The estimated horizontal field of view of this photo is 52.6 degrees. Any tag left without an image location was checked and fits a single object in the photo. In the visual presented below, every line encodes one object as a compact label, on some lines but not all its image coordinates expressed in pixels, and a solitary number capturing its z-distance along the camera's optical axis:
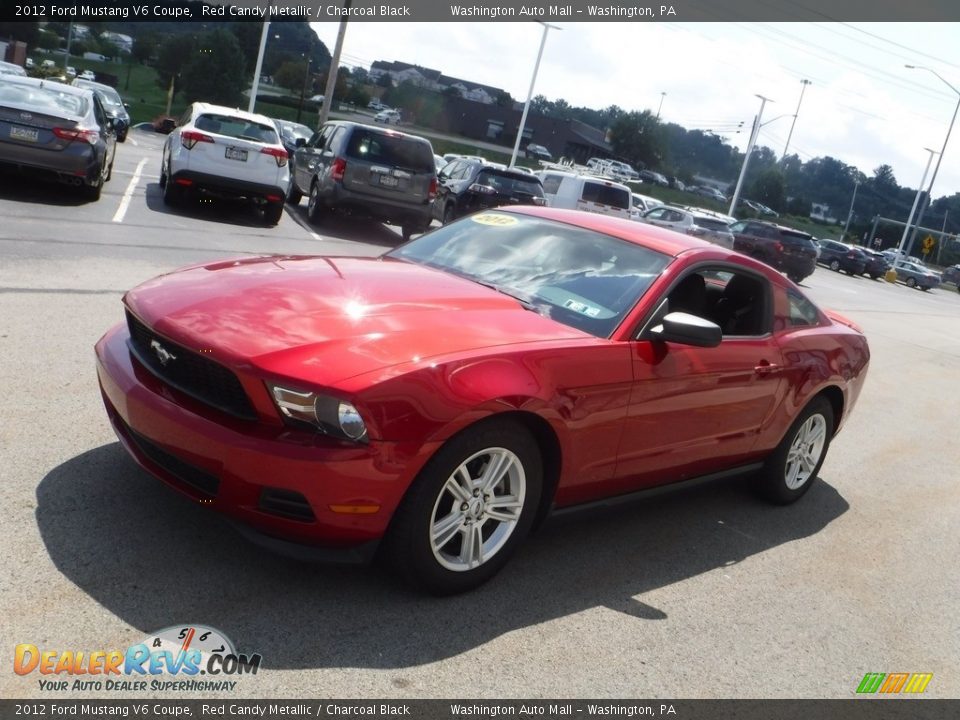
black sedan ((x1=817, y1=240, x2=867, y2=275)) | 43.00
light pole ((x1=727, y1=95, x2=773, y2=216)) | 65.44
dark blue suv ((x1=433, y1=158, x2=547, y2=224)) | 19.61
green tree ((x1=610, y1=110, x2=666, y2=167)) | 112.75
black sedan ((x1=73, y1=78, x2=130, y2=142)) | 28.45
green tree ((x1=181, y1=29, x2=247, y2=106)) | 72.38
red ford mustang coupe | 3.35
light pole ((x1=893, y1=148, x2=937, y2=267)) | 56.57
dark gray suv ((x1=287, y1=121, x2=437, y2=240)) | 16.03
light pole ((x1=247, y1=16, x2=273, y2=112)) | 40.29
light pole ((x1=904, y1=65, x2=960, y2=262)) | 60.28
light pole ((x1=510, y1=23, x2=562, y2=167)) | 54.50
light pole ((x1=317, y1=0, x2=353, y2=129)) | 31.50
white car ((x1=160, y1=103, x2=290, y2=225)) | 14.38
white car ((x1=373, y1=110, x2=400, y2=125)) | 84.94
